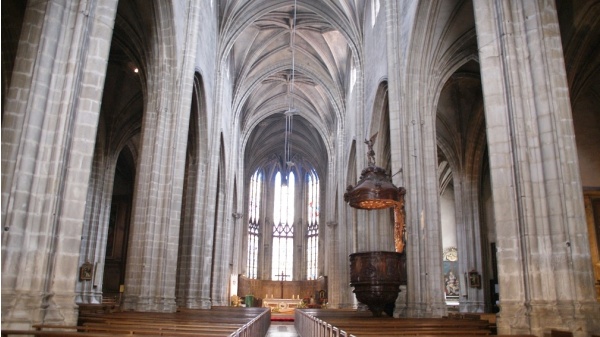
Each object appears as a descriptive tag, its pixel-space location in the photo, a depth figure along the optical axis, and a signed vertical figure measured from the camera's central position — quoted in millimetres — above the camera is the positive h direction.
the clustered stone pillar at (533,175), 6180 +1613
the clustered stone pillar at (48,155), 6273 +1745
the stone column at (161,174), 11734 +2800
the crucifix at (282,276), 40109 +1197
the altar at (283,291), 35250 -10
